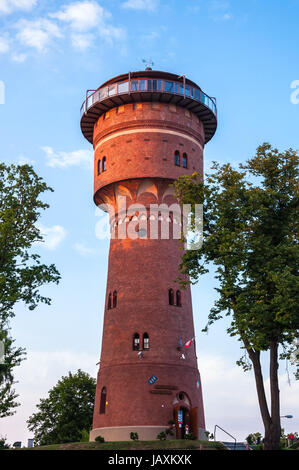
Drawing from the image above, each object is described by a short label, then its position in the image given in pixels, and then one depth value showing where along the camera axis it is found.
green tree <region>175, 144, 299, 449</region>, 26.41
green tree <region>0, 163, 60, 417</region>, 28.47
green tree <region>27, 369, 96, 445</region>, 56.19
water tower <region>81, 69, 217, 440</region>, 38.25
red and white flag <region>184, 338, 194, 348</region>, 38.89
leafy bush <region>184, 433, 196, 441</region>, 37.00
